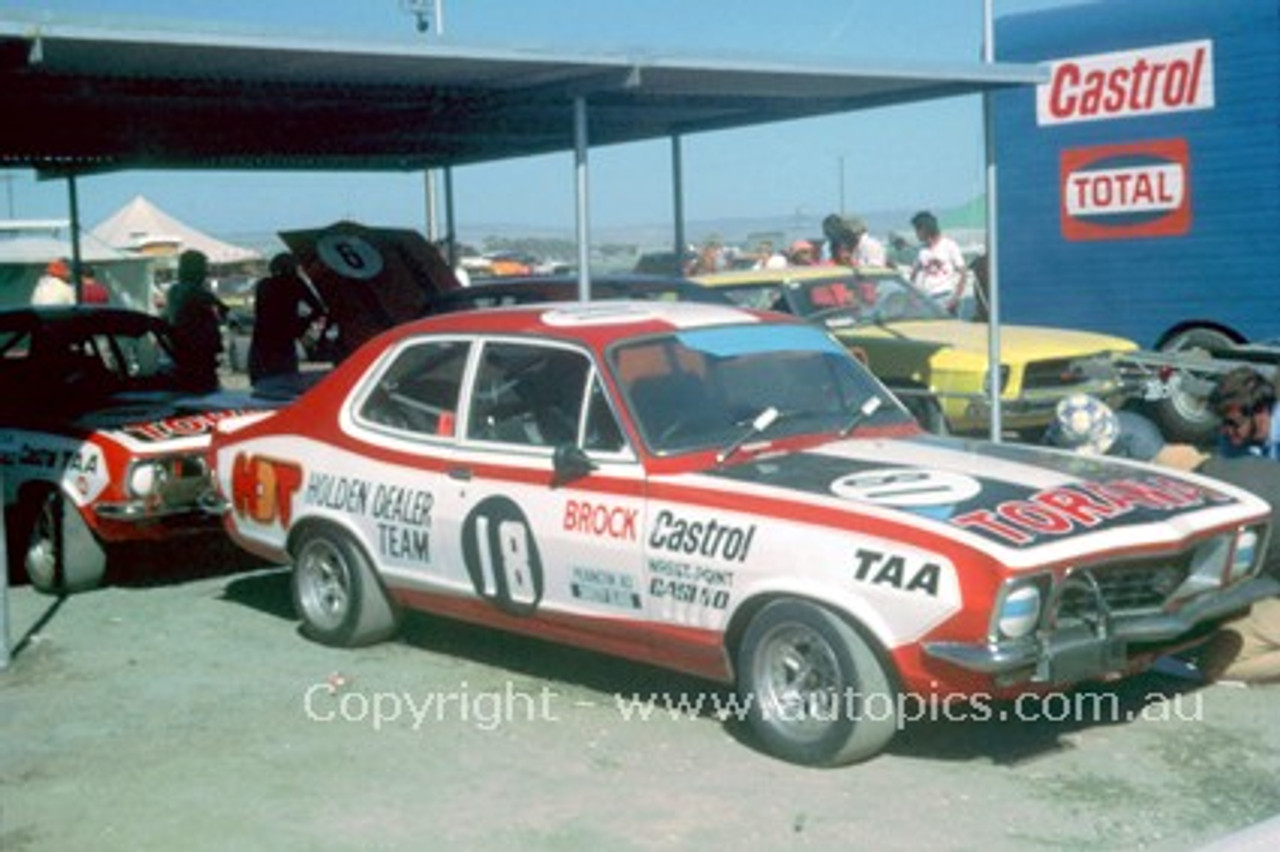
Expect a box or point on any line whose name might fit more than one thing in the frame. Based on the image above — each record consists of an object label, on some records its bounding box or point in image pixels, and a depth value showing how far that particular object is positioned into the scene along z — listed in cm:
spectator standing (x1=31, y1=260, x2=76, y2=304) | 1722
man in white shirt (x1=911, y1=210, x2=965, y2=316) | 1389
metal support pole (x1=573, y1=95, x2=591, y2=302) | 833
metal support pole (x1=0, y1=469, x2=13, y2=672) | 696
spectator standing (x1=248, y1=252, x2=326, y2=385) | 1198
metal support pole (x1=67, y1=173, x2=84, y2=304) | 1334
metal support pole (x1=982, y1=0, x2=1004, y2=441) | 923
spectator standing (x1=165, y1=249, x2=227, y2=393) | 1173
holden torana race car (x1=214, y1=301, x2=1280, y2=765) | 499
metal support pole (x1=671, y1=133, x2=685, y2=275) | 1277
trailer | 1223
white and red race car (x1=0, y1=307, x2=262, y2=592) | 814
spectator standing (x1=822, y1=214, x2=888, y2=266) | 1410
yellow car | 1034
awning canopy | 724
